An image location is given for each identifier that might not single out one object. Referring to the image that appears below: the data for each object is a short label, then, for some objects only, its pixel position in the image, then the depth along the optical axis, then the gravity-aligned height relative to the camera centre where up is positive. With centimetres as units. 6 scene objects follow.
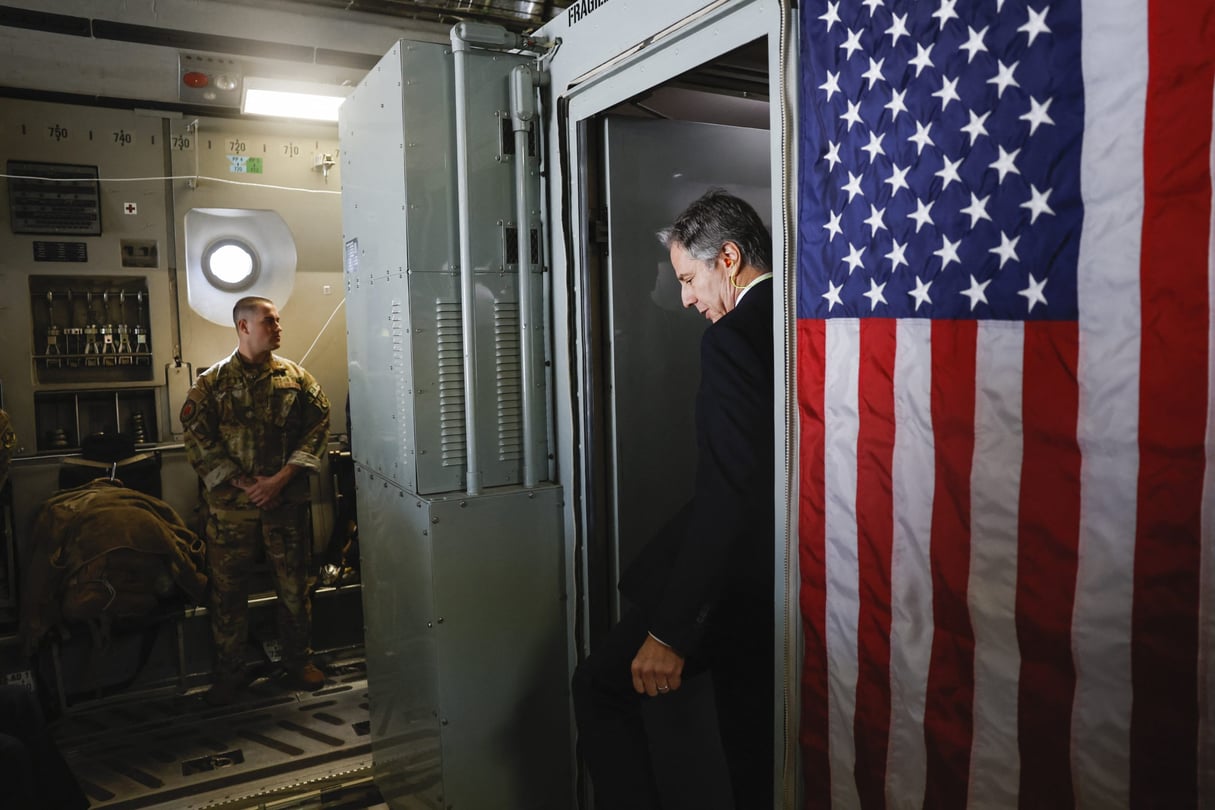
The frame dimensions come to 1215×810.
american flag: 117 -7
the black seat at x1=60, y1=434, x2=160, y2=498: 442 -44
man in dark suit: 202 -53
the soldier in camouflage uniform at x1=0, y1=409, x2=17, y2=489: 416 -29
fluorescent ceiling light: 469 +158
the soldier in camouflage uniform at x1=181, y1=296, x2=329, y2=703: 445 -50
